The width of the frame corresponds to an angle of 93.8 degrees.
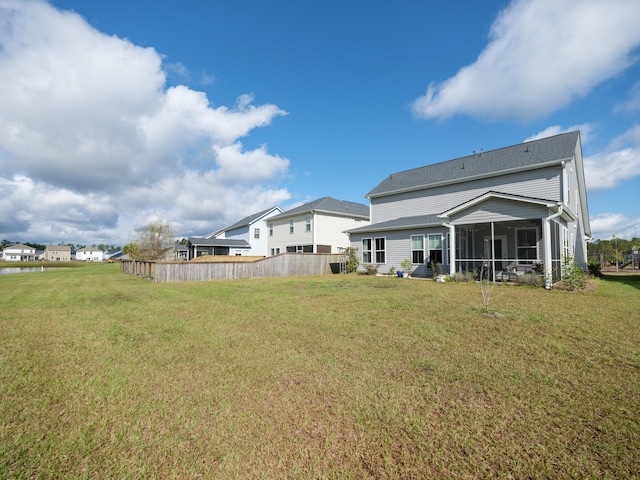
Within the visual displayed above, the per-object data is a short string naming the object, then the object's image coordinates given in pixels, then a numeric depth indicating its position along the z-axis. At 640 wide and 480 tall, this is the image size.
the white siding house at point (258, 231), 38.34
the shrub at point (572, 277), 11.56
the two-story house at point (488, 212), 14.04
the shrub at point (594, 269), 20.08
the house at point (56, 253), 113.07
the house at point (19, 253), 106.94
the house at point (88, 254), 125.88
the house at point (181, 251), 50.60
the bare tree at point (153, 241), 40.84
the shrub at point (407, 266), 18.69
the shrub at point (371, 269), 20.62
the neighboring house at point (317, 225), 27.67
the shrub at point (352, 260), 22.48
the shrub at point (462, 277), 14.55
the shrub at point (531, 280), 12.51
